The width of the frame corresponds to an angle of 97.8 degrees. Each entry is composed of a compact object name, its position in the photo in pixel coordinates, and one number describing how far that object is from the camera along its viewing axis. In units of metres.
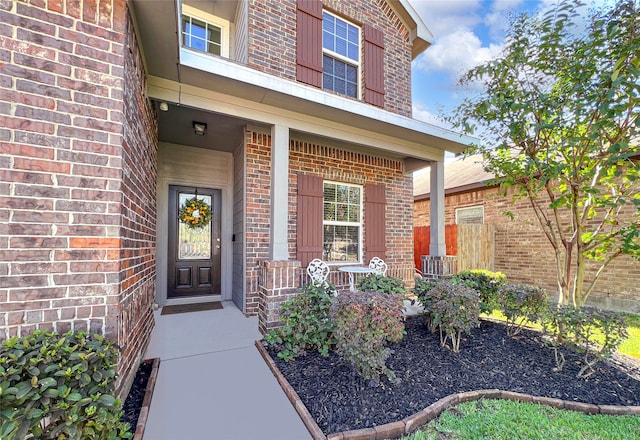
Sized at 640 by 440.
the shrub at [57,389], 1.35
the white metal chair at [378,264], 5.59
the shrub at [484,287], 4.05
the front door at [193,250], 5.27
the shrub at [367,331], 2.39
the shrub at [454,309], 3.17
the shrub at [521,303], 3.49
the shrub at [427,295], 3.60
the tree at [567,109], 3.03
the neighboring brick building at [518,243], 5.82
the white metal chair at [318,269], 4.62
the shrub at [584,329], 2.85
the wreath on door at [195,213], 5.35
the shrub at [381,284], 3.33
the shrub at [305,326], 3.08
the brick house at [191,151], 1.78
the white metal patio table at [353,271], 4.68
